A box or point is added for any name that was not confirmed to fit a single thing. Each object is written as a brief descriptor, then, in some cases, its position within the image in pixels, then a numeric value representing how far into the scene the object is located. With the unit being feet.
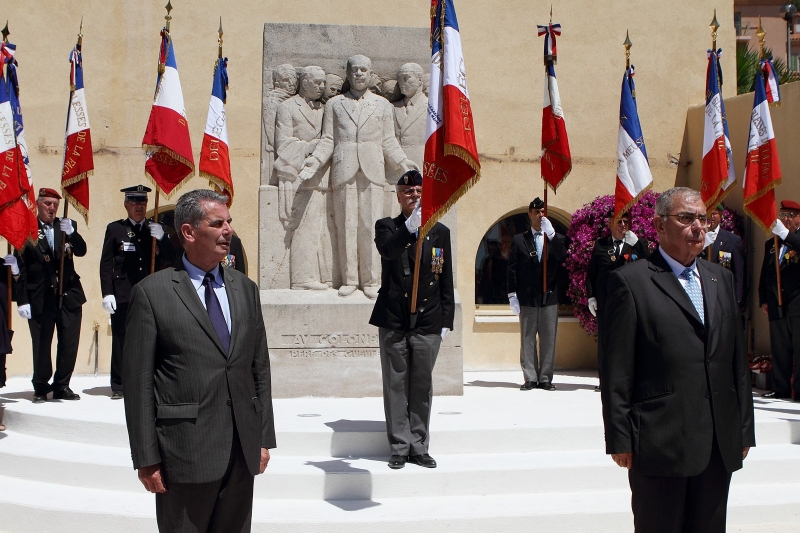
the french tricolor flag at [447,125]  21.12
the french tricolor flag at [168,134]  28.68
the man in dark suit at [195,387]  11.89
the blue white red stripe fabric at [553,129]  31.45
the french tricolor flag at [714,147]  31.27
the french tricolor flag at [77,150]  29.30
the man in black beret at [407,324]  20.89
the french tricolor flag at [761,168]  30.07
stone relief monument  28.76
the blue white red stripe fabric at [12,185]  25.82
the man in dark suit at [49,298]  28.09
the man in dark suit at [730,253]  33.50
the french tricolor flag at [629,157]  30.58
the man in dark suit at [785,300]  30.71
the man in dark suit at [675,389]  12.59
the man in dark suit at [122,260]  28.99
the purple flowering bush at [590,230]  36.68
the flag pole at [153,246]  28.54
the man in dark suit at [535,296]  32.32
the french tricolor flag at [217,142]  29.50
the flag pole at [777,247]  30.38
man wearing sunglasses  30.66
